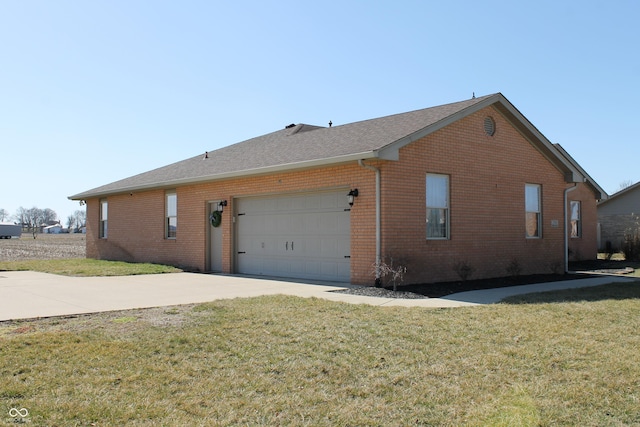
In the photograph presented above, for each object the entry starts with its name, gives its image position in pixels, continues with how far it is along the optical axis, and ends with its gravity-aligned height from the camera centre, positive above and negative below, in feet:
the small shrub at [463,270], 45.44 -3.35
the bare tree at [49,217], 526.57 +13.15
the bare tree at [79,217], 497.05 +11.85
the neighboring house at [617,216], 90.22 +1.65
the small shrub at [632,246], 75.97 -2.64
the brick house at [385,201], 42.16 +2.32
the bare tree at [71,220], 518.78 +9.46
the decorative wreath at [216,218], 56.59 +1.11
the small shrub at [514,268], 49.73 -3.61
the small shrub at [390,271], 39.47 -2.97
